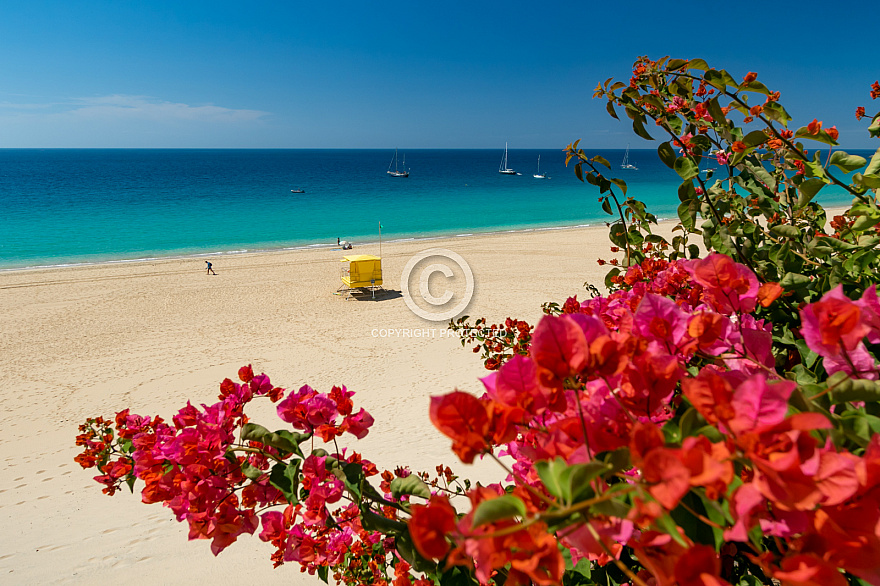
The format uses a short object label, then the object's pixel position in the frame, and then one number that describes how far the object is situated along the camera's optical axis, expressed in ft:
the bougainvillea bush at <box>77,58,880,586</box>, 1.26
